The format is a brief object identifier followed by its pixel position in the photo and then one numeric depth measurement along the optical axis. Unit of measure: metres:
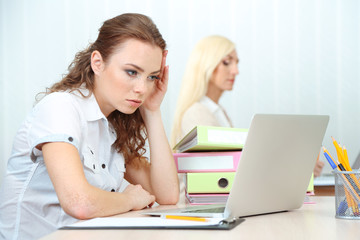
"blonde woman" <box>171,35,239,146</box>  2.71
